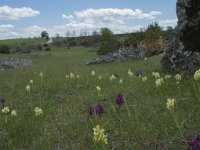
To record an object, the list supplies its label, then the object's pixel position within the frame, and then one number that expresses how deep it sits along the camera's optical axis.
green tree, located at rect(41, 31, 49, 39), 69.19
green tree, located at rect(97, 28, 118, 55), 23.34
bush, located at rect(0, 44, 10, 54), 33.82
